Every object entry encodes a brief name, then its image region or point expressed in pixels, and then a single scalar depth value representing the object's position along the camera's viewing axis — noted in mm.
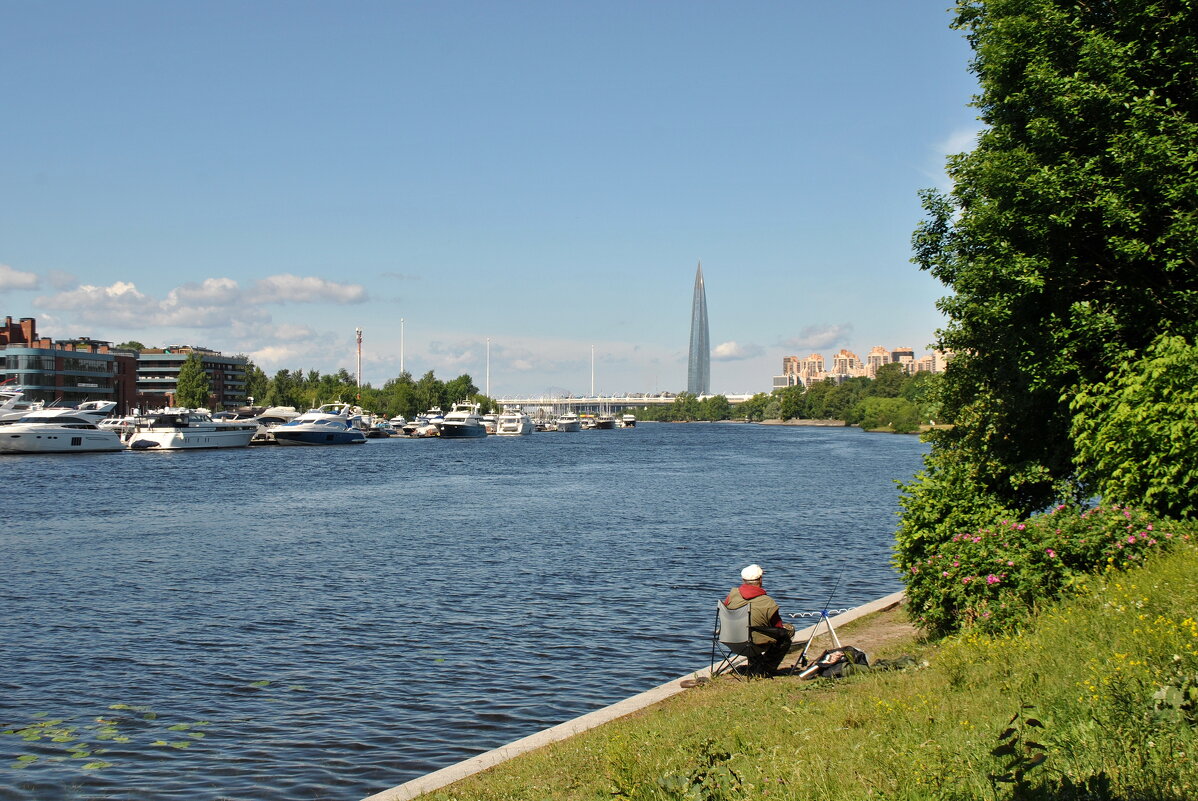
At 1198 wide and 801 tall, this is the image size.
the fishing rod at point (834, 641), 14156
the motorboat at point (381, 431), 176625
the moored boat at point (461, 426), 166488
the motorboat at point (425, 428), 178250
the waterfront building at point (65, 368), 155750
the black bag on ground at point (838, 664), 13078
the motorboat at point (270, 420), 132500
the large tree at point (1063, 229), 14898
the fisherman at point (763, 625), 13945
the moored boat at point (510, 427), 196625
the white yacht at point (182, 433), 107312
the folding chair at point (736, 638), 14031
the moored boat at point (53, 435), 95562
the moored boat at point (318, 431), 129125
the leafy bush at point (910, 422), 196350
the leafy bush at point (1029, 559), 12461
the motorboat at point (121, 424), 127875
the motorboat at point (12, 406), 104062
